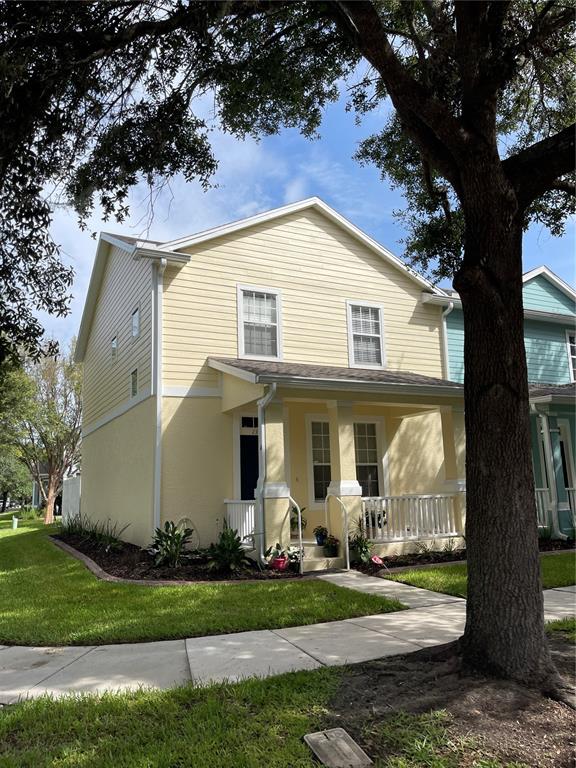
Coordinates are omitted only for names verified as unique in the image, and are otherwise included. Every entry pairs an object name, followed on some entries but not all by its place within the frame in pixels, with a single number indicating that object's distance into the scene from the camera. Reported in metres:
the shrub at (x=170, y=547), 9.66
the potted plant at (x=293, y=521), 11.55
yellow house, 10.54
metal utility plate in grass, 3.05
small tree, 29.56
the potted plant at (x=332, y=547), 10.03
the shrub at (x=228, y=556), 9.19
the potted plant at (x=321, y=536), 10.45
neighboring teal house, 12.70
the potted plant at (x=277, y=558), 9.38
